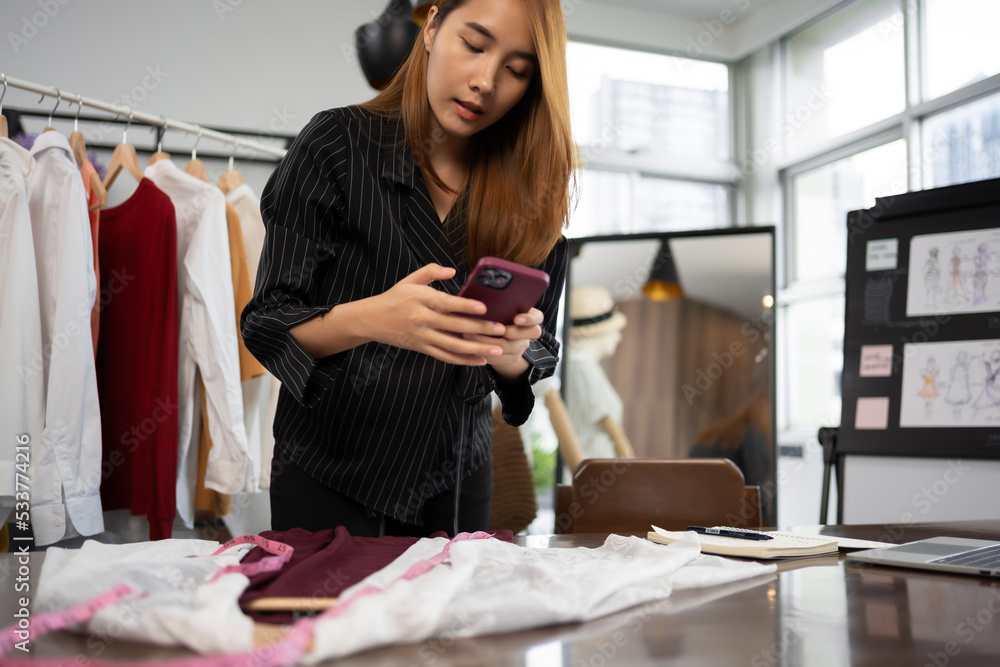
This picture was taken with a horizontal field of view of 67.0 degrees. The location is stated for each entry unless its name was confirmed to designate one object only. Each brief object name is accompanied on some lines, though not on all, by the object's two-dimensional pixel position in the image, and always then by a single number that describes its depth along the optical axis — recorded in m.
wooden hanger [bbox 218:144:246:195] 2.65
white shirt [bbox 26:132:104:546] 1.78
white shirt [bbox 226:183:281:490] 2.42
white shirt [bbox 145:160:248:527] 2.13
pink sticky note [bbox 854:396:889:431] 2.77
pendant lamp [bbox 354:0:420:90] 2.11
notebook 1.02
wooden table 0.55
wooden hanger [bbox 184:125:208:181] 2.48
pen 1.09
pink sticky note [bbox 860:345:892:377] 2.82
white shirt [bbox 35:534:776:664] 0.52
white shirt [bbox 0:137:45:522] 1.75
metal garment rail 2.02
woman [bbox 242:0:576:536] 1.11
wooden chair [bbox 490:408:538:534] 2.48
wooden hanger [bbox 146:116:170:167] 2.39
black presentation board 2.61
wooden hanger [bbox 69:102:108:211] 2.18
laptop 0.93
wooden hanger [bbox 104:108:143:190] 2.32
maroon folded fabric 0.65
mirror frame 3.30
